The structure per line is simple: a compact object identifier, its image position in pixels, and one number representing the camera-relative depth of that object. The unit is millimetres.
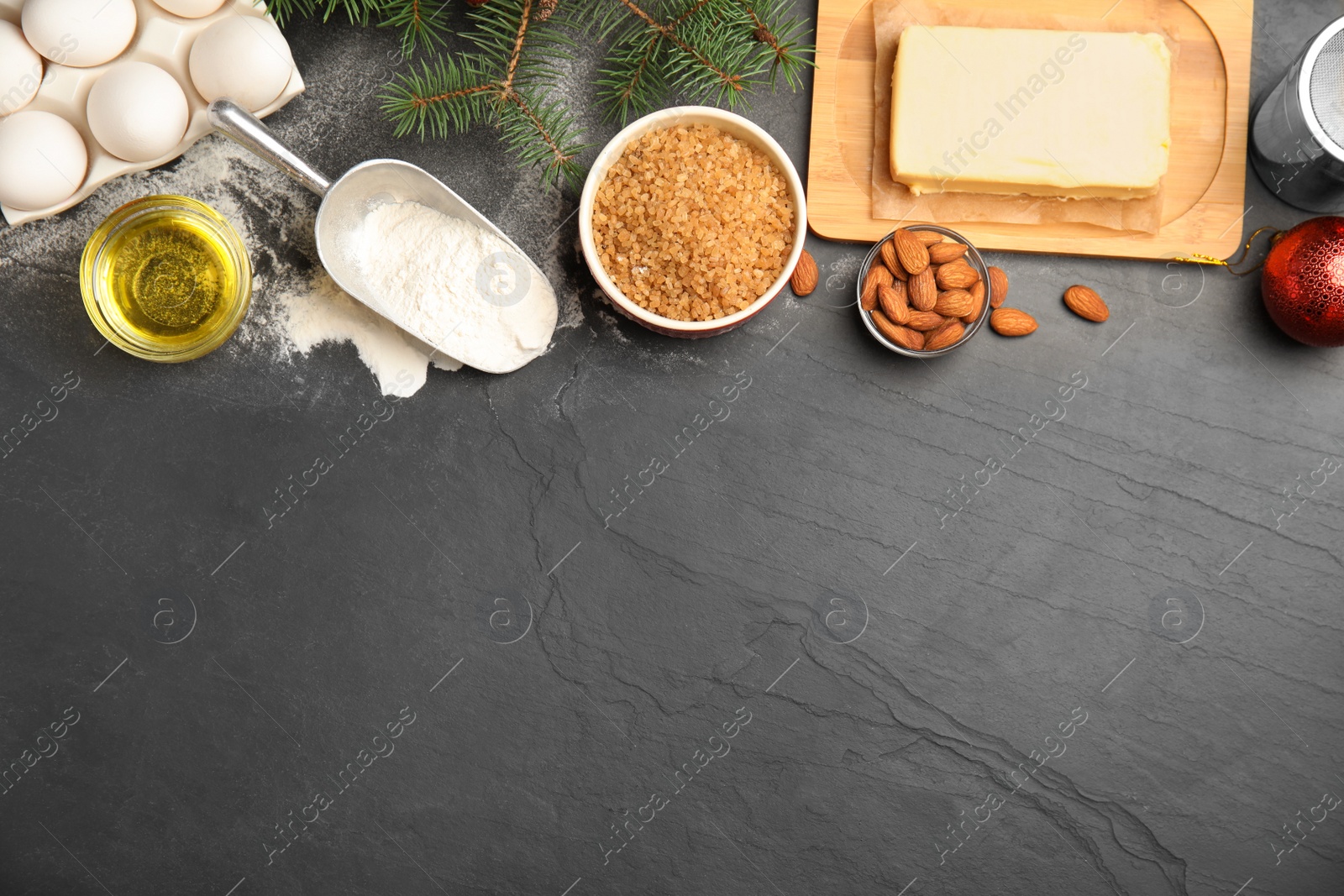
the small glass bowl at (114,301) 679
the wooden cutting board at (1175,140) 686
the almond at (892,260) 680
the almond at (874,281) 681
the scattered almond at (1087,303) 688
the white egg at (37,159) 657
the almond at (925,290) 675
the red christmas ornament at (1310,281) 655
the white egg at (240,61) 661
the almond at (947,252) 676
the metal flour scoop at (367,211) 640
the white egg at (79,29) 652
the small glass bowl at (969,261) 677
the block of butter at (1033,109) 671
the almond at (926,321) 679
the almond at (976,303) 679
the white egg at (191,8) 664
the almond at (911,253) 676
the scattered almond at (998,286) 688
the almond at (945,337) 678
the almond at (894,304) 678
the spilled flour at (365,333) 700
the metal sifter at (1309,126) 650
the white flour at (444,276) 671
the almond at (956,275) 675
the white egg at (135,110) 656
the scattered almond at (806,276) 690
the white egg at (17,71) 660
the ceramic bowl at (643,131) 662
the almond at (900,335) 680
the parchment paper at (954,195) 688
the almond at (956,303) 675
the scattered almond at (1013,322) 688
